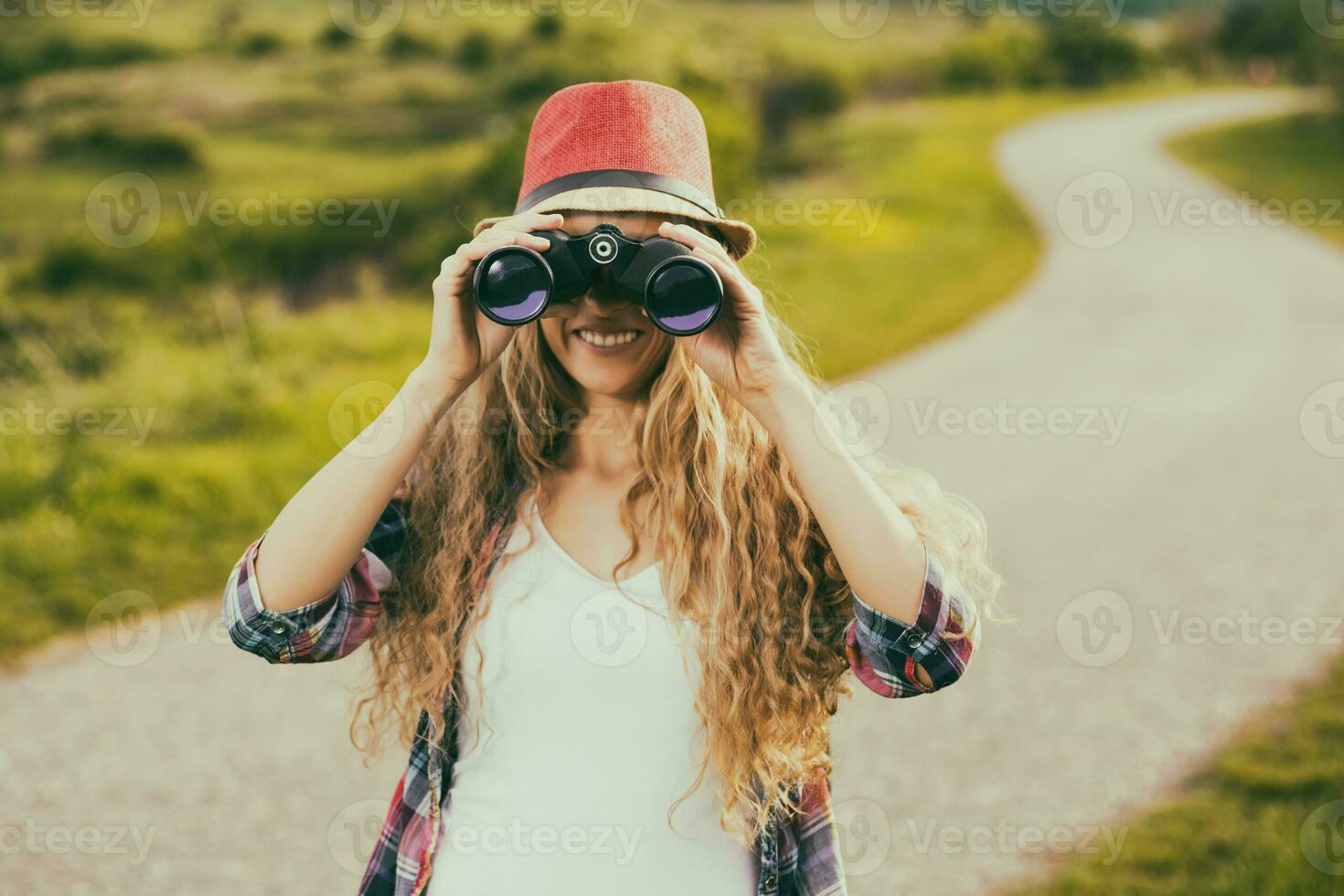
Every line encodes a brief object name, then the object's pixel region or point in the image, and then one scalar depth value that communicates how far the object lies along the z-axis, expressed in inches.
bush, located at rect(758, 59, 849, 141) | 713.6
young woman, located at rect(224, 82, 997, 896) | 64.1
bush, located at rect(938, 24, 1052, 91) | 968.9
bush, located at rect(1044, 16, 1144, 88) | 1034.7
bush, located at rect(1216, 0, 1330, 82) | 956.6
